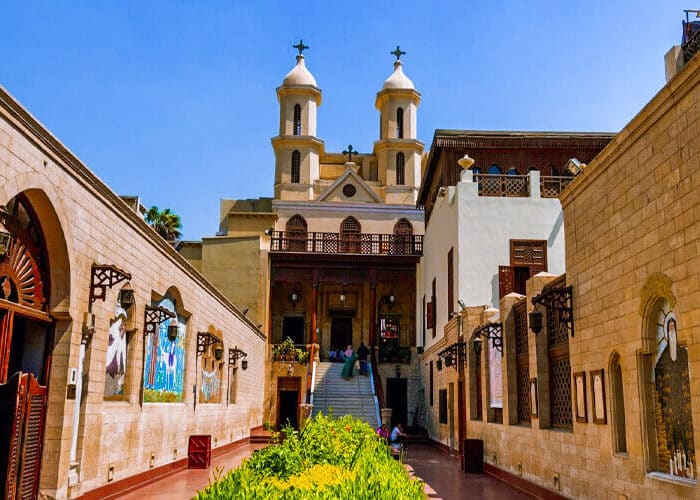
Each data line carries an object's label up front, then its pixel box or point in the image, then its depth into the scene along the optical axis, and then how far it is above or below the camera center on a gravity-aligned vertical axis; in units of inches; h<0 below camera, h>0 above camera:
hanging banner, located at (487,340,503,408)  597.3 +18.7
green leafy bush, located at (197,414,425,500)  194.4 -23.3
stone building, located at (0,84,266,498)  303.7 +36.1
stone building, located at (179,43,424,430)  1175.6 +253.3
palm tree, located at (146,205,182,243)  1288.1 +313.0
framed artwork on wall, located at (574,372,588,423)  402.9 +3.7
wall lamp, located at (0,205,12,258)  269.3 +58.6
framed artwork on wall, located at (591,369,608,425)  372.2 +2.5
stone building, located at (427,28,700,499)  288.4 +37.0
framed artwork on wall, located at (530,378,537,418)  496.0 +3.0
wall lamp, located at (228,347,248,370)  811.4 +50.3
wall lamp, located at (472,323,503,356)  586.2 +56.1
